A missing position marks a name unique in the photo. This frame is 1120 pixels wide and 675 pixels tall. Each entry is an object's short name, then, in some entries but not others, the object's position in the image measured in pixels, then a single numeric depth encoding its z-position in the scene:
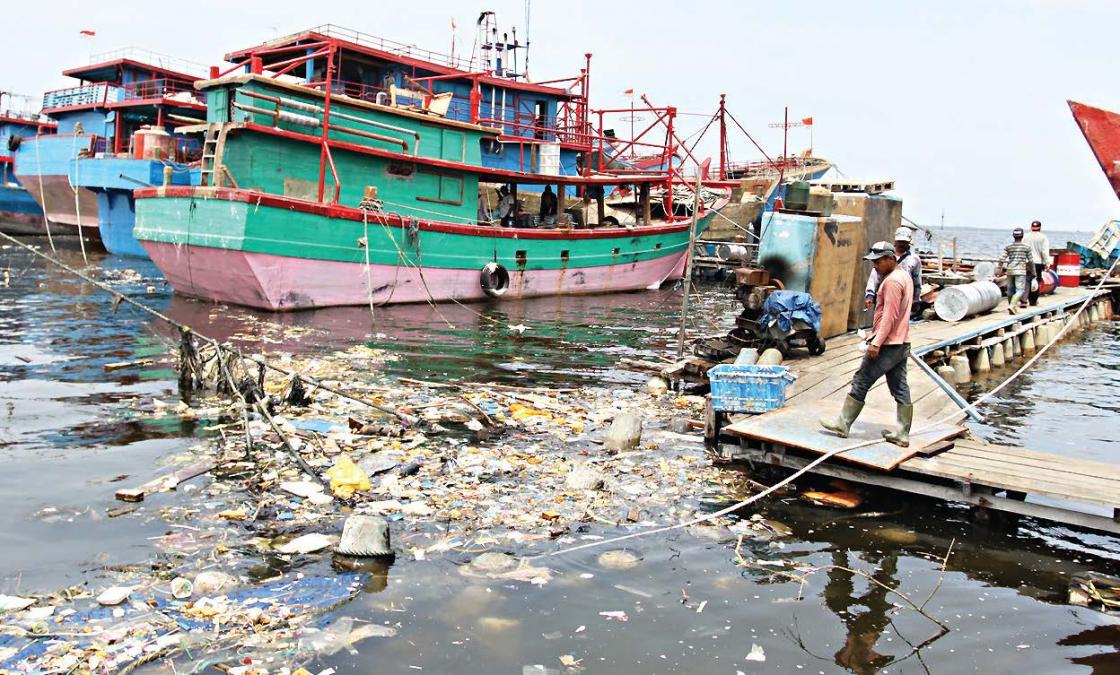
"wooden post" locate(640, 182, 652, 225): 24.72
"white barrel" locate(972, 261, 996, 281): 19.17
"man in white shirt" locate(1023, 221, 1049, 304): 16.27
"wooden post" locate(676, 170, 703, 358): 10.08
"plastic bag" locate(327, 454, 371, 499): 5.95
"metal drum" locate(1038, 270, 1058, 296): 19.75
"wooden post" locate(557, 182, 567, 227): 22.30
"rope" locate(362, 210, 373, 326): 16.31
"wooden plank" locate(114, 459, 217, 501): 5.77
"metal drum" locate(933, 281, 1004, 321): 14.62
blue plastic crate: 7.48
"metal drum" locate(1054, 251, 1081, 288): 23.42
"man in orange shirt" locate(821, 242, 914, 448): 6.23
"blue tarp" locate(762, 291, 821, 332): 9.98
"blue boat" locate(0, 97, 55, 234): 35.00
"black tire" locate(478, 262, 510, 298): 19.58
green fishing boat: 15.90
